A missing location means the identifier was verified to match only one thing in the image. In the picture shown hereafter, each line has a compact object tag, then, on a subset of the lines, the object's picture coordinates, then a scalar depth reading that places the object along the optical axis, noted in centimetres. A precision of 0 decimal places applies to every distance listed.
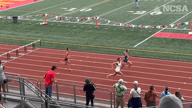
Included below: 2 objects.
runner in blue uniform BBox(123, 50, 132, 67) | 2072
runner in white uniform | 1906
